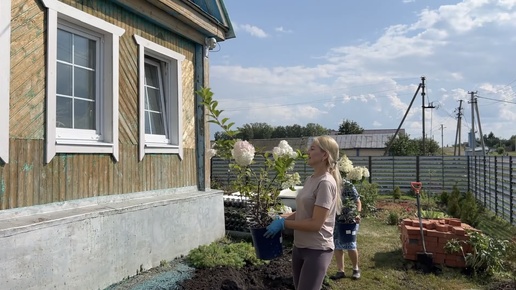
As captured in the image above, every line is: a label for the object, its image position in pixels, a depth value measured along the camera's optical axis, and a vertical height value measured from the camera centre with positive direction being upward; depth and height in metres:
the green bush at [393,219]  9.66 -1.80
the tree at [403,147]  34.69 -0.06
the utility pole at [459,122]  45.09 +2.80
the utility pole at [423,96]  30.20 +3.95
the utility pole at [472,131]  30.64 +1.31
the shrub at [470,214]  8.50 -1.50
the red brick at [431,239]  5.90 -1.40
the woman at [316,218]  2.82 -0.53
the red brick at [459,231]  5.83 -1.27
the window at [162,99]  5.67 +0.71
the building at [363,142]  52.69 +0.59
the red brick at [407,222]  6.52 -1.28
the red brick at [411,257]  6.02 -1.71
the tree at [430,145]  40.32 +0.13
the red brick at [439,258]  5.88 -1.68
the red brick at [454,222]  6.41 -1.26
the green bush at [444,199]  12.47 -1.71
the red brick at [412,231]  5.96 -1.29
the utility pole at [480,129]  34.56 +1.59
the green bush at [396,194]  14.75 -1.81
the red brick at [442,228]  5.97 -1.25
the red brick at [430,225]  6.15 -1.25
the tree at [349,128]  68.50 +3.22
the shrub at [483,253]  5.50 -1.51
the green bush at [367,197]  10.95 -1.46
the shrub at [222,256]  5.07 -1.48
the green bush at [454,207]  9.35 -1.48
